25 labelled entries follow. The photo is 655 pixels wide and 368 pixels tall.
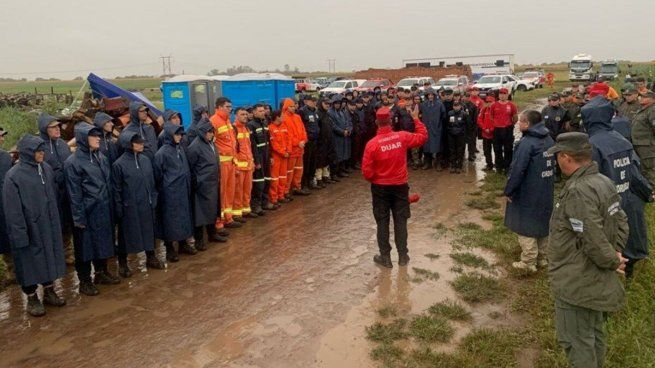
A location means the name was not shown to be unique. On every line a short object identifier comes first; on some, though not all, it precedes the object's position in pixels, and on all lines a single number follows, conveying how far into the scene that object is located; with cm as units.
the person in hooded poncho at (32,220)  482
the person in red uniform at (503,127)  1030
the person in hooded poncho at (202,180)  680
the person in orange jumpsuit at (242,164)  768
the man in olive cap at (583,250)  315
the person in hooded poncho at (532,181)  552
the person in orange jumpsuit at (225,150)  734
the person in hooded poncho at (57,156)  585
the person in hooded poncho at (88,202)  539
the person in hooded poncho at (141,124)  657
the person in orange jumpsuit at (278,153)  870
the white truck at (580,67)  4069
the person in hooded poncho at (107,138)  615
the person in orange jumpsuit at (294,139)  905
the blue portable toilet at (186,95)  1708
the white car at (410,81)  3108
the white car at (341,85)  3203
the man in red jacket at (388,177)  575
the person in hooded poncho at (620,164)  450
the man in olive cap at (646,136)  702
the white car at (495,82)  3222
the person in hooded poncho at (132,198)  581
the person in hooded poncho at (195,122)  714
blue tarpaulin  1266
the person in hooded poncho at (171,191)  634
